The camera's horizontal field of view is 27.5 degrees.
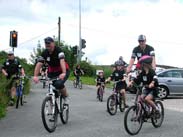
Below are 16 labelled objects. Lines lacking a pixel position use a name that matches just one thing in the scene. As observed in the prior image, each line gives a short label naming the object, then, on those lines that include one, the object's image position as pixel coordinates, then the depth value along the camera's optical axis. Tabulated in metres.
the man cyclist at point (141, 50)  8.91
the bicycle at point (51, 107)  7.54
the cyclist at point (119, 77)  11.04
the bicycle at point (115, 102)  10.47
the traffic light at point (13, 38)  17.91
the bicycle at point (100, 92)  15.05
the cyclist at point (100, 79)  15.36
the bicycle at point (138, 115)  7.30
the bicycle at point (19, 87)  11.98
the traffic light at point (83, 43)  31.13
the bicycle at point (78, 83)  22.96
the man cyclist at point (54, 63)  7.88
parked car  16.85
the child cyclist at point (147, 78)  7.78
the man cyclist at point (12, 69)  11.95
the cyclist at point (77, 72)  23.61
